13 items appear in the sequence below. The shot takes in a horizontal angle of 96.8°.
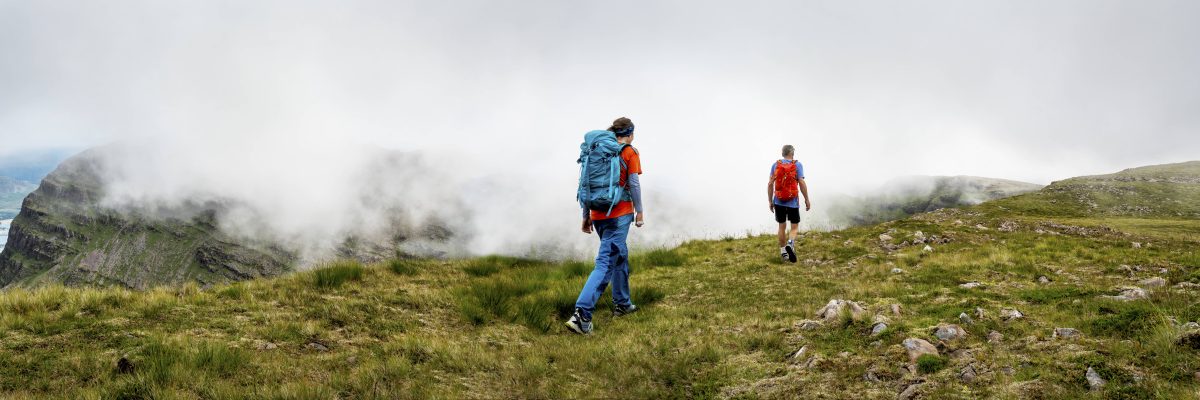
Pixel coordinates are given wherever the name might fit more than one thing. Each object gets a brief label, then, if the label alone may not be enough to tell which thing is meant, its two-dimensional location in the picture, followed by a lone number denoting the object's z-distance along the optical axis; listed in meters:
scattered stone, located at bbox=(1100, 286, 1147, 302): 6.66
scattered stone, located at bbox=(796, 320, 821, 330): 7.04
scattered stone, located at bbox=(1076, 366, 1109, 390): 4.23
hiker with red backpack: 14.52
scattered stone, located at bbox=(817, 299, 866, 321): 7.13
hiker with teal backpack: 8.36
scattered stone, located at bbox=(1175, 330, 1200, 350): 4.56
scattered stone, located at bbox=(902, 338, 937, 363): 5.43
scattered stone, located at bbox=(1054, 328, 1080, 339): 5.47
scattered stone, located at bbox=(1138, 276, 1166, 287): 7.59
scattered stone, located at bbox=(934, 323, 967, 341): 5.88
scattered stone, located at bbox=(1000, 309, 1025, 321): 6.31
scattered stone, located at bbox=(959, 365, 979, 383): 4.73
